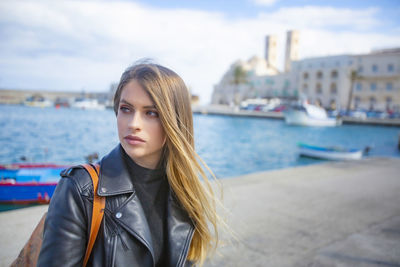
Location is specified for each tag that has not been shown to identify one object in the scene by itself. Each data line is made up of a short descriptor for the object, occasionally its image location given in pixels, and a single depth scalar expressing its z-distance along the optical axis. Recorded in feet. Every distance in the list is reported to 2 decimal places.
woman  3.76
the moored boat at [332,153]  53.26
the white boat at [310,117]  145.21
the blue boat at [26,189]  21.50
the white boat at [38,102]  313.32
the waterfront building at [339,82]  180.45
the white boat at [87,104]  288.51
